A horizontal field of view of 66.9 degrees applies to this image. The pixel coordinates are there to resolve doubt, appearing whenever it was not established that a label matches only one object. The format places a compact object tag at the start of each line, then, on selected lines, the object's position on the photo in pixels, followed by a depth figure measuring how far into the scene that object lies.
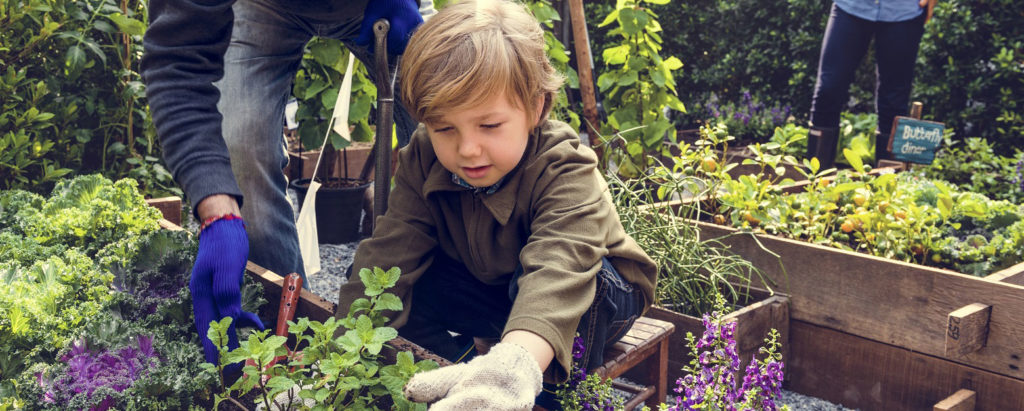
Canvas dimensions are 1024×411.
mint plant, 1.14
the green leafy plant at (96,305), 1.24
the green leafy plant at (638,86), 3.14
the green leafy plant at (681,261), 2.08
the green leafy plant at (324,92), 3.11
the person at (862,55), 3.47
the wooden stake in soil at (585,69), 2.95
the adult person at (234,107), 1.47
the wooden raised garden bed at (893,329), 1.75
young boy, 1.25
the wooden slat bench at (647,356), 1.55
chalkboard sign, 2.97
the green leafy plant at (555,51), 3.23
